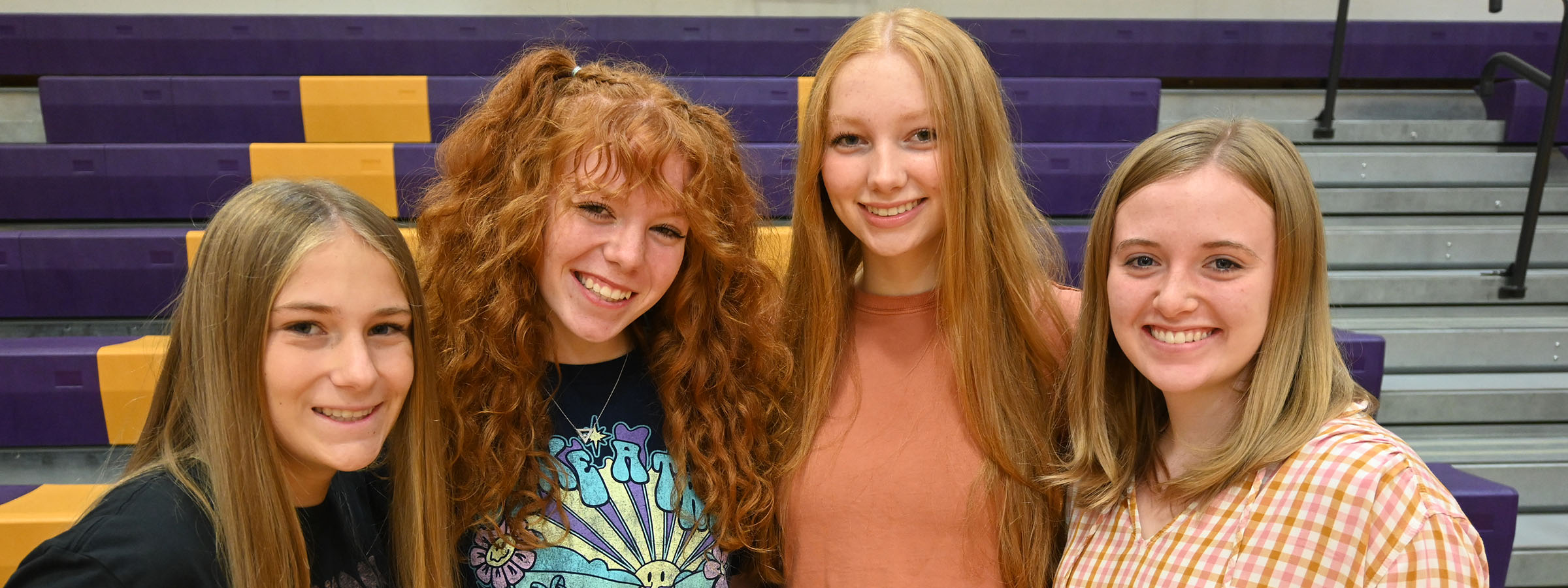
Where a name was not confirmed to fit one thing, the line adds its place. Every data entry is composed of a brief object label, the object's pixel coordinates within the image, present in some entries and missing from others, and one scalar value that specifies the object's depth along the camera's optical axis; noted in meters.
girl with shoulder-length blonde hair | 1.03
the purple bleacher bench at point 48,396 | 2.28
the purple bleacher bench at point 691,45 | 3.35
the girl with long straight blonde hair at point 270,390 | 1.03
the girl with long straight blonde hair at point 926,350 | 1.36
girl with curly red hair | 1.32
